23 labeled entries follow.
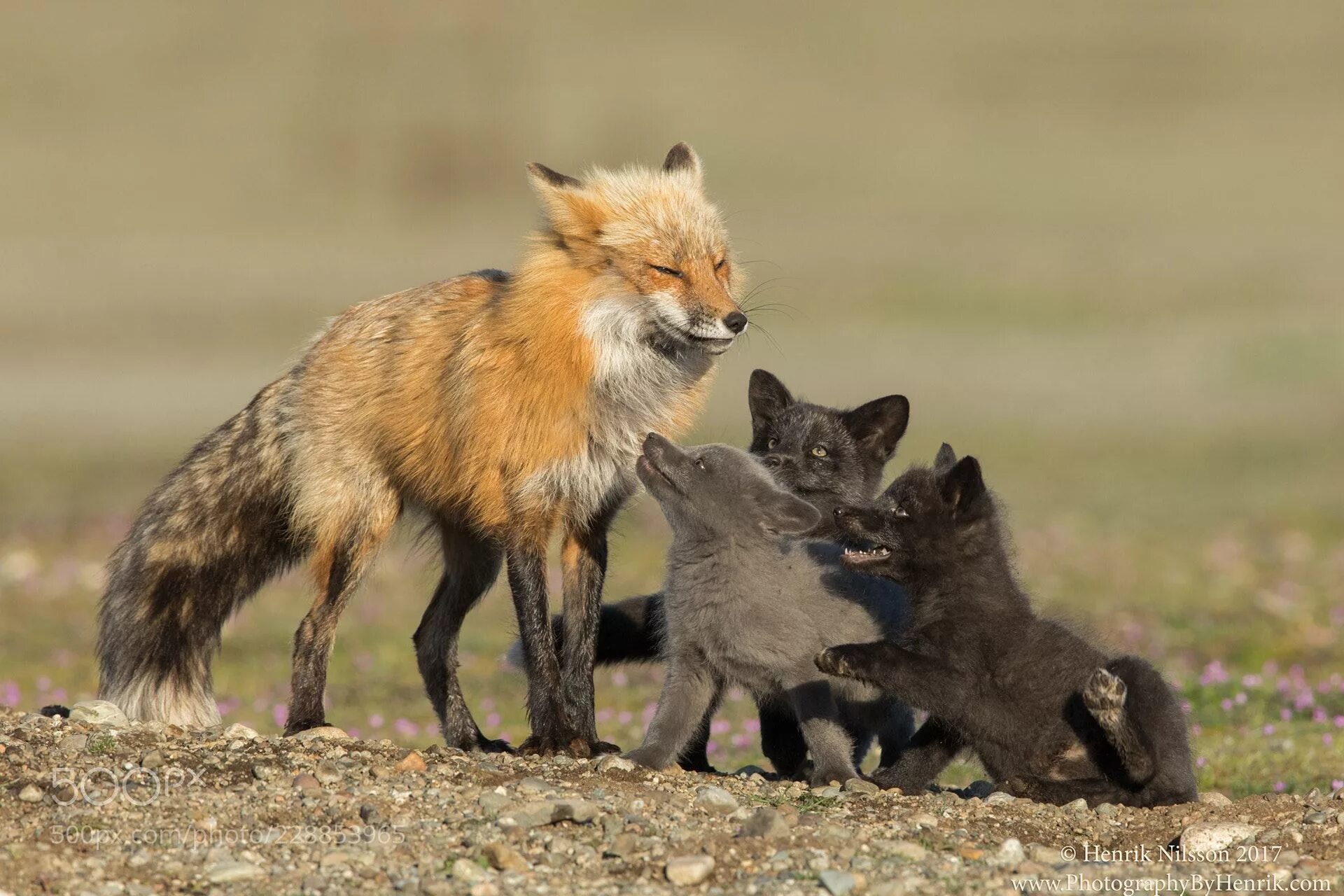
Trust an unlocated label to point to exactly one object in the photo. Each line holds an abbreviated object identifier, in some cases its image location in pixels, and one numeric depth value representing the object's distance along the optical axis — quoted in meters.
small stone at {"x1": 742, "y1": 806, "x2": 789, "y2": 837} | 11.88
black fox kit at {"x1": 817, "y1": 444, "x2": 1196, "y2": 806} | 13.80
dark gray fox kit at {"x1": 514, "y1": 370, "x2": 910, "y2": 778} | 16.45
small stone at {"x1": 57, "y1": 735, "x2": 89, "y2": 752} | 13.53
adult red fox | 15.65
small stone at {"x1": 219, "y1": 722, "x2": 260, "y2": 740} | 14.60
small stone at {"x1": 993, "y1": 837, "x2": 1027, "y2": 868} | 11.73
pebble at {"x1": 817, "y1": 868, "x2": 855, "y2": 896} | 10.72
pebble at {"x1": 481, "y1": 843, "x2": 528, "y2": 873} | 11.14
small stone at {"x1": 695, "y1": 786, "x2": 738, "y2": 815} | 12.73
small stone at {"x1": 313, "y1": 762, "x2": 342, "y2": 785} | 13.04
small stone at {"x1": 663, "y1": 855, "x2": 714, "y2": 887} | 10.99
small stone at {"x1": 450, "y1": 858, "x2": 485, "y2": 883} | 10.93
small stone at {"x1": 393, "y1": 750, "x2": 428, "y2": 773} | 13.58
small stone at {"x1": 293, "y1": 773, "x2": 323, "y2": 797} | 12.63
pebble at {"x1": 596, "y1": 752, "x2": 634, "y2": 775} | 14.16
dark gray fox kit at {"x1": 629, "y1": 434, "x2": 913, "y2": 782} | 14.74
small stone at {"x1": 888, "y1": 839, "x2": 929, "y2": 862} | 11.66
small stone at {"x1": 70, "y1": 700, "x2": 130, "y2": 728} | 15.05
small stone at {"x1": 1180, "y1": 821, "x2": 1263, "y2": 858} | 12.28
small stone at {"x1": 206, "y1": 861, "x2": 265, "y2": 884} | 10.87
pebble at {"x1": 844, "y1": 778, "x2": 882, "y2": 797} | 13.95
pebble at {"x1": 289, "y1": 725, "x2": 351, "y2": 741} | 14.84
